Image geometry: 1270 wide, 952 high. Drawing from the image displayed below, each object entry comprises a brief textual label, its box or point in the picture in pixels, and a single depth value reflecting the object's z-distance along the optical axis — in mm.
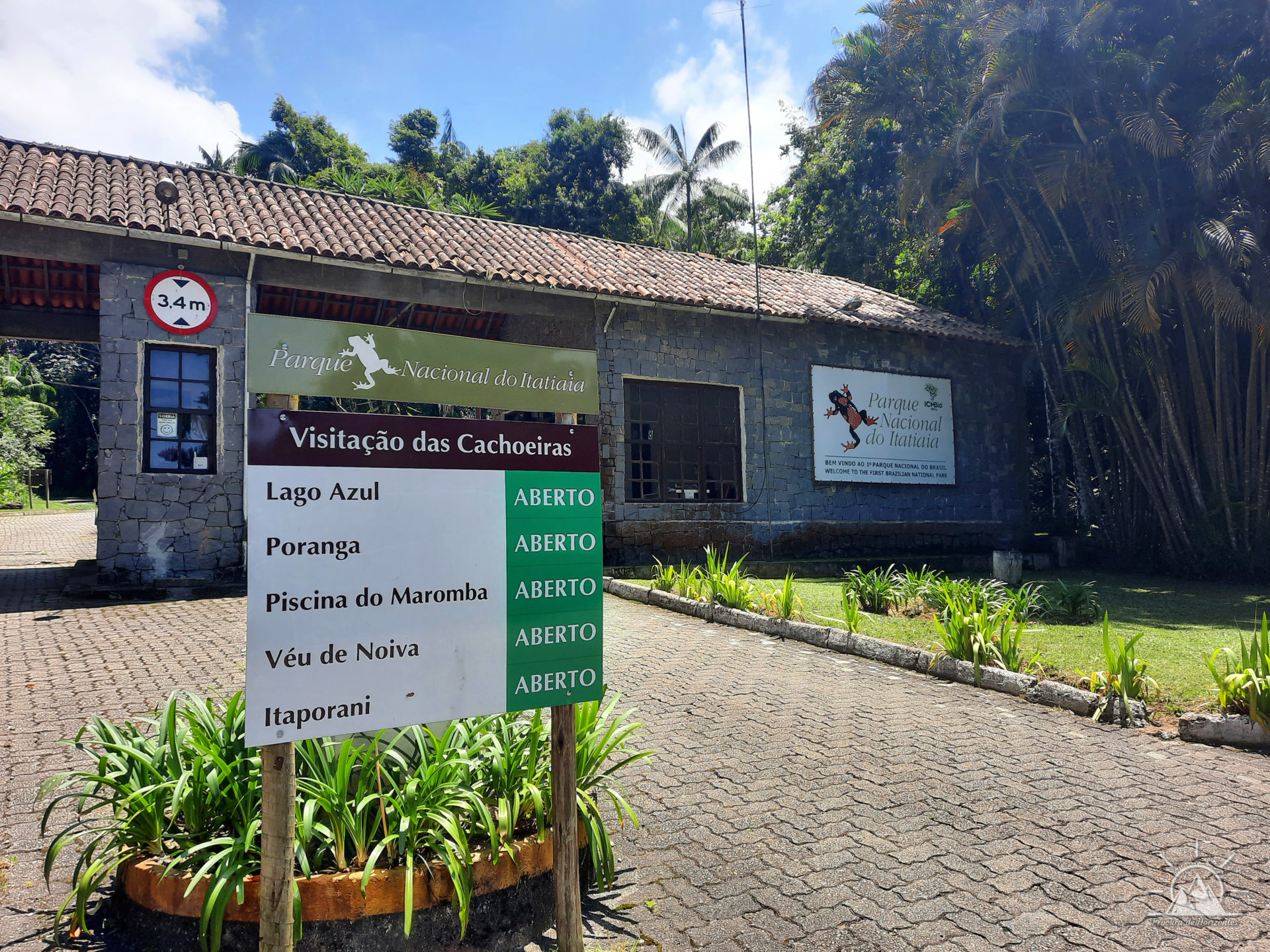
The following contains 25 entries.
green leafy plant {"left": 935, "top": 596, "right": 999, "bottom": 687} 6203
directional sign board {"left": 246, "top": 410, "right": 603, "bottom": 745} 2359
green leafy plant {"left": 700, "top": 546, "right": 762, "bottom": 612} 8734
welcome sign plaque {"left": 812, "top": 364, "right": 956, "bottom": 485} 14984
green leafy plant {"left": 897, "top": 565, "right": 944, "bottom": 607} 8766
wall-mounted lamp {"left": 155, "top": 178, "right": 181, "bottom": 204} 10289
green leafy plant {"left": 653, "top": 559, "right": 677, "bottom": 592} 9945
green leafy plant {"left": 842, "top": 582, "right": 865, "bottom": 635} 7359
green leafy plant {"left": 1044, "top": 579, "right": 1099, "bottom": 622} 8555
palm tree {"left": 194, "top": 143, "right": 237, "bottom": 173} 30289
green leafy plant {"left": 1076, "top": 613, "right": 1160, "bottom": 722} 5340
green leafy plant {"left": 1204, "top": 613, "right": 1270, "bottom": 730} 4895
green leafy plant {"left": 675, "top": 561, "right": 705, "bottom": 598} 9314
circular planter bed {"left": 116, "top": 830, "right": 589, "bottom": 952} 2594
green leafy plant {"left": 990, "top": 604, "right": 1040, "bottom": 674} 6125
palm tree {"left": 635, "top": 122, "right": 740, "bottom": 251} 33312
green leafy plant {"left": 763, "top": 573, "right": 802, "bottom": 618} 8062
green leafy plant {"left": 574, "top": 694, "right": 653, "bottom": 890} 3213
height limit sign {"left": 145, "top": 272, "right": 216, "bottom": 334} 10078
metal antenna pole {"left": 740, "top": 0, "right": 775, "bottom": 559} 13875
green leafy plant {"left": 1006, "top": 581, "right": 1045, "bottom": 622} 7344
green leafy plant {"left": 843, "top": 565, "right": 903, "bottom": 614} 8812
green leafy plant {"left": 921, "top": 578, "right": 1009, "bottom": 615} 7316
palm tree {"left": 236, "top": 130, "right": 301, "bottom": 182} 27109
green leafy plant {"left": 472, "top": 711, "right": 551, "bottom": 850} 2998
